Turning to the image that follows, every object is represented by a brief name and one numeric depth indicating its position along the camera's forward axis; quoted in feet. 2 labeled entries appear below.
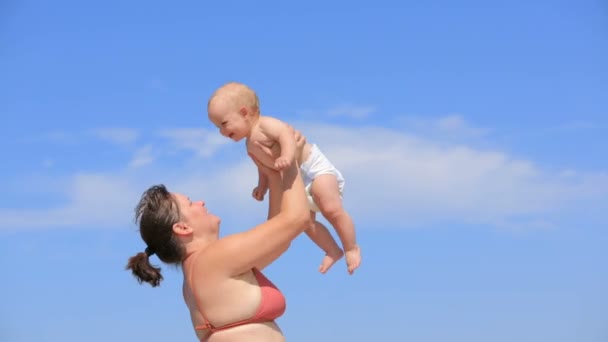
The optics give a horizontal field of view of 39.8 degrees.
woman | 20.25
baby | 21.83
